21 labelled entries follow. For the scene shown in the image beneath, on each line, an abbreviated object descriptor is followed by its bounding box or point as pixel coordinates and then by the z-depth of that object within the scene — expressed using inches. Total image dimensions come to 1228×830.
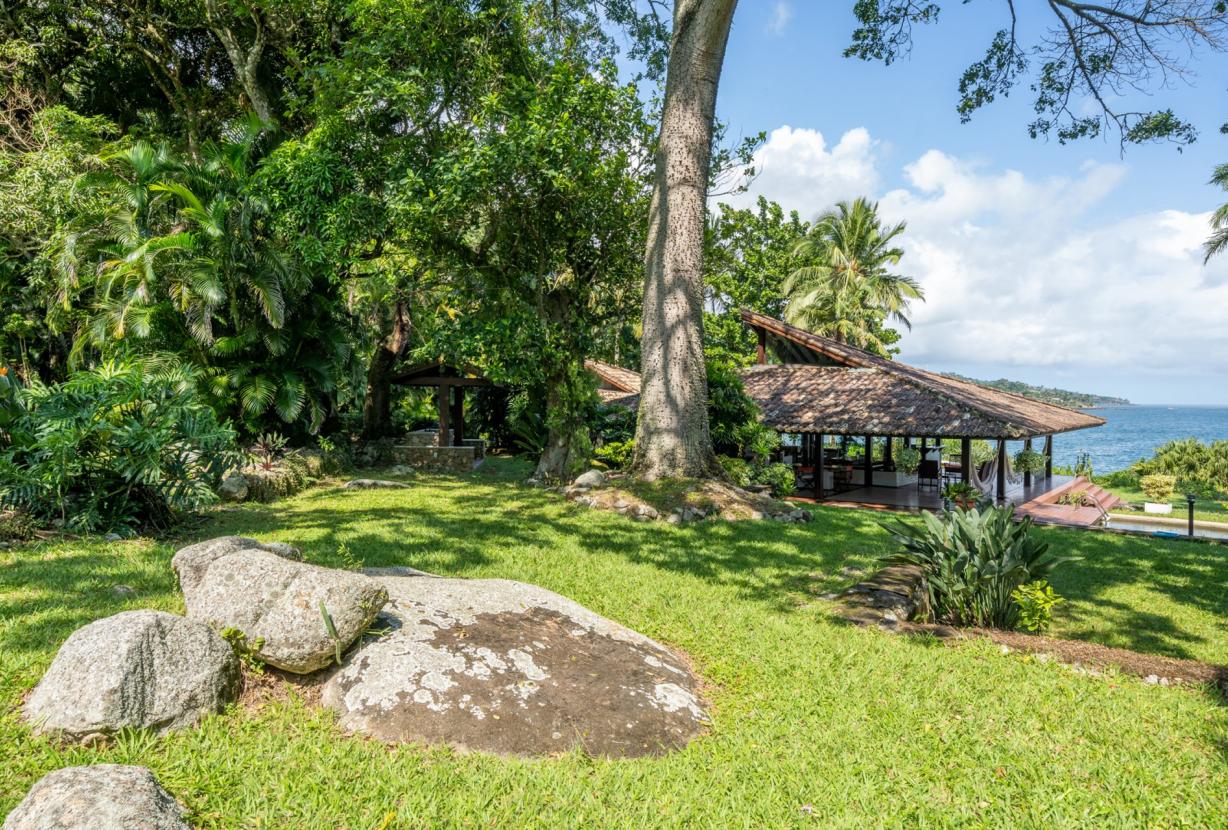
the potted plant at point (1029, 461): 783.7
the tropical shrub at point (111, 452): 277.0
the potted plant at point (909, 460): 830.5
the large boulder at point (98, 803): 90.0
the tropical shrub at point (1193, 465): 1140.5
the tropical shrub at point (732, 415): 617.0
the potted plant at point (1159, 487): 1039.6
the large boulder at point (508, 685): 136.8
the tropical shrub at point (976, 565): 229.6
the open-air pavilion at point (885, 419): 621.3
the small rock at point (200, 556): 170.1
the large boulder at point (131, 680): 121.5
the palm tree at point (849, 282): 1348.4
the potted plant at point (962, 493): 578.6
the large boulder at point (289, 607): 143.6
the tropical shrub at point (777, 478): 621.4
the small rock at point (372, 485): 531.8
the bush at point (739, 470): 569.9
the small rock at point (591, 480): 474.6
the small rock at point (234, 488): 419.8
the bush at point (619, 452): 578.2
